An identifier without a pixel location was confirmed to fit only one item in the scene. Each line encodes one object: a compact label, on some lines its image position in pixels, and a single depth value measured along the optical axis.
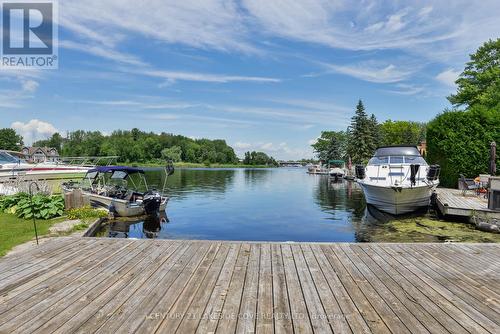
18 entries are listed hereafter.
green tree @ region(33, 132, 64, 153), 154.25
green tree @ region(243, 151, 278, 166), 188.90
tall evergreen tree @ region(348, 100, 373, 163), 66.31
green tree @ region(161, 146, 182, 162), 137.86
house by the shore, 118.71
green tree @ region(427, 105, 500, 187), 23.70
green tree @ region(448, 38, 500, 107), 32.84
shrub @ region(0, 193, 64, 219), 13.17
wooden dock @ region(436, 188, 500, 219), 13.60
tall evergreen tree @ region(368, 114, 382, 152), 68.55
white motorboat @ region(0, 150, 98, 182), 22.31
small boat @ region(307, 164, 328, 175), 91.88
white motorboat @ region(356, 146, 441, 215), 17.12
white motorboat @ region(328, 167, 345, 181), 62.88
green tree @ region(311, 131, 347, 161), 104.51
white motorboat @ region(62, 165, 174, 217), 17.05
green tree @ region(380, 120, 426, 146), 80.12
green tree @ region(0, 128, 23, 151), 104.19
